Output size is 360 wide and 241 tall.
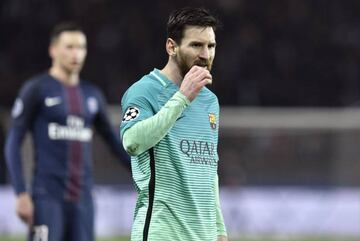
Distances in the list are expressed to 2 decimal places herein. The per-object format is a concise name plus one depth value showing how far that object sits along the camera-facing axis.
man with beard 9.42
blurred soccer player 14.75
